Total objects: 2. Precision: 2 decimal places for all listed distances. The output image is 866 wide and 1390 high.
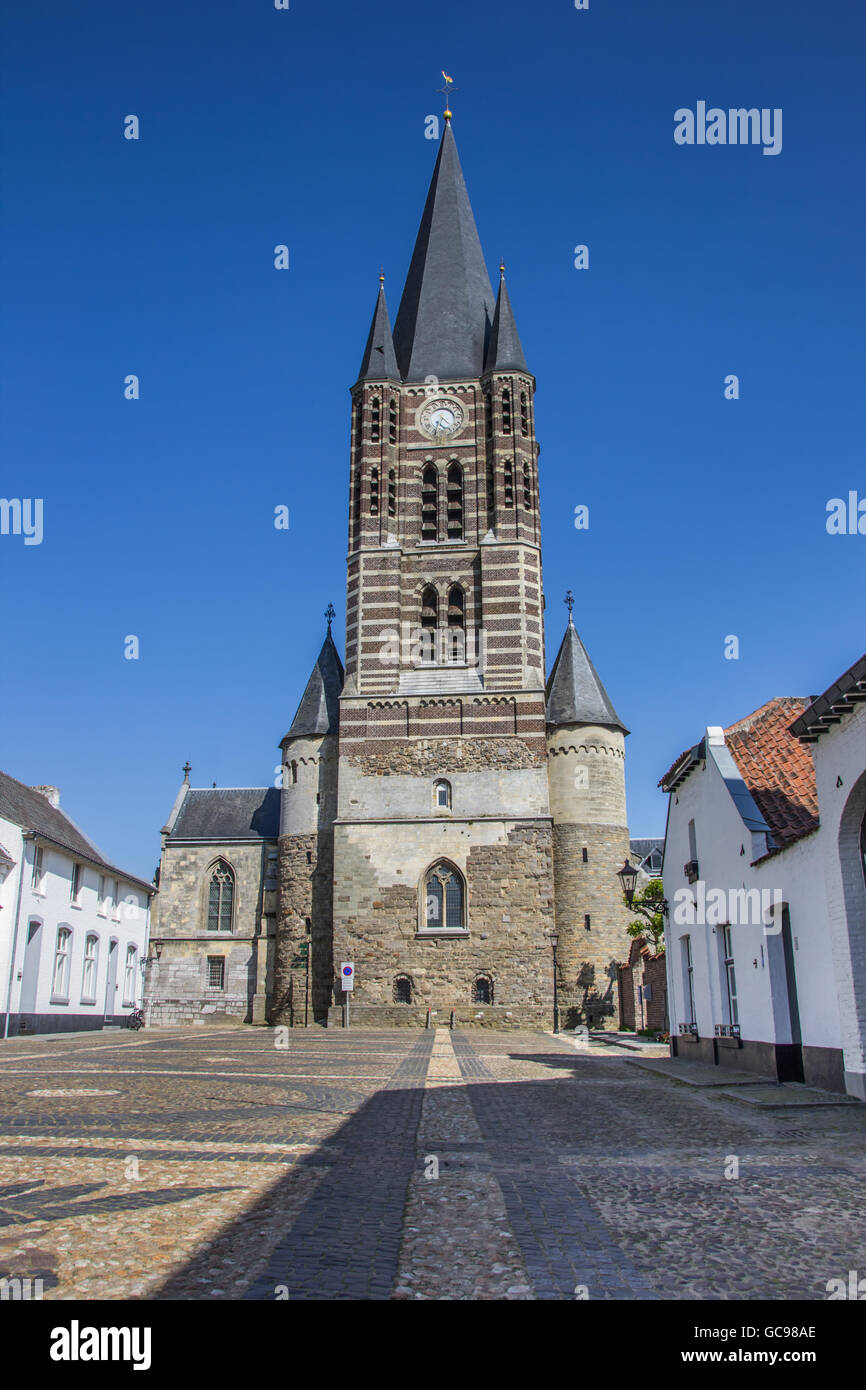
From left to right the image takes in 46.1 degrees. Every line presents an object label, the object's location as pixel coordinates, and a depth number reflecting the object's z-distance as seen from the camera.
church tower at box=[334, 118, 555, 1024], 34.88
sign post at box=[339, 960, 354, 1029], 33.03
